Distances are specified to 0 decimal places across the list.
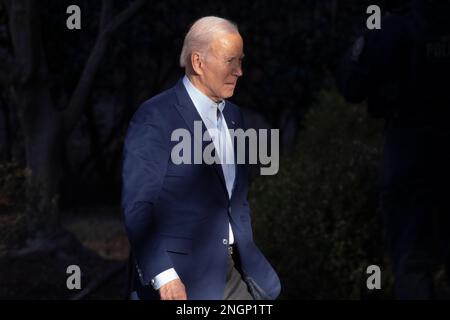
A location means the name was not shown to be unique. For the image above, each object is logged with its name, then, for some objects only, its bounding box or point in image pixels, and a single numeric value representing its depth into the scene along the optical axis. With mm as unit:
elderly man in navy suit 10086
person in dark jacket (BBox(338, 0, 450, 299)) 13250
